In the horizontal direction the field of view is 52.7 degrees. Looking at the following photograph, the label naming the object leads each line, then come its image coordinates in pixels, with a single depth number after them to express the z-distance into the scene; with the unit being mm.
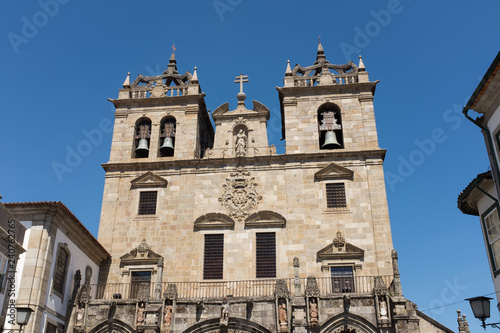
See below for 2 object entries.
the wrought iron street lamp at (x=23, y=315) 13003
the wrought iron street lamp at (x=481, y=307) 11695
